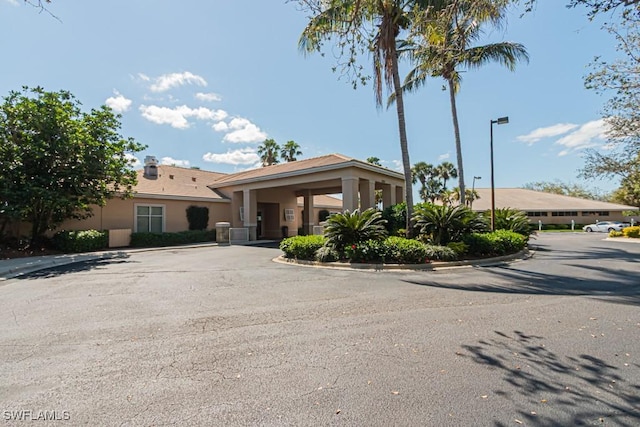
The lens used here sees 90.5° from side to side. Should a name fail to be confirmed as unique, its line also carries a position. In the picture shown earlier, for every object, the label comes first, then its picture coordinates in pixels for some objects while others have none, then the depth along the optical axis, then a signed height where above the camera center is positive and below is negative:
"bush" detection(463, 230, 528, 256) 11.43 -0.82
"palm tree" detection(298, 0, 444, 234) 9.05 +5.90
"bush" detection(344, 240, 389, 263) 10.20 -0.97
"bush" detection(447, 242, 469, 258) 10.88 -0.89
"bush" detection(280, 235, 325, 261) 11.49 -0.88
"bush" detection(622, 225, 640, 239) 21.64 -0.82
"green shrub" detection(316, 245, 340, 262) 10.74 -1.11
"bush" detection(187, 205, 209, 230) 20.78 +0.44
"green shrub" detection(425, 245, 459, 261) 10.38 -1.06
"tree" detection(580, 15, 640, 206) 13.16 +4.66
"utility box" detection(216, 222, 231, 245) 19.50 -0.59
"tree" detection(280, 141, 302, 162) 36.50 +8.36
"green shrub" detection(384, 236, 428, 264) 9.95 -0.97
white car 30.33 -0.65
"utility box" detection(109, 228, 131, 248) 16.64 -0.70
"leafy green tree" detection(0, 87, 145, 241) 12.95 +2.87
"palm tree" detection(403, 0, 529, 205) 7.65 +5.57
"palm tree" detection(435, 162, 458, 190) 43.24 +6.90
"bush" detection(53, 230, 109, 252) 14.72 -0.75
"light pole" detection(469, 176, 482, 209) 37.88 +2.74
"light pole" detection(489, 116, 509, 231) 14.27 +4.46
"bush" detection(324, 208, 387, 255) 10.93 -0.29
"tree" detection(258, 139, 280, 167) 36.88 +8.20
